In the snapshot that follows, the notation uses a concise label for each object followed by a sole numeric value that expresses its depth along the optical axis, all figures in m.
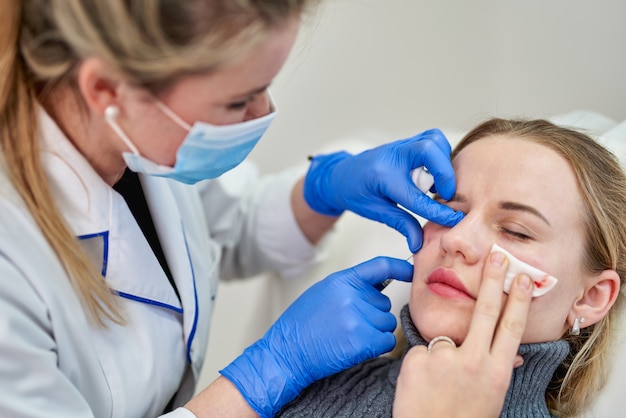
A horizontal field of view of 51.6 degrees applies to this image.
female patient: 1.23
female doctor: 0.97
